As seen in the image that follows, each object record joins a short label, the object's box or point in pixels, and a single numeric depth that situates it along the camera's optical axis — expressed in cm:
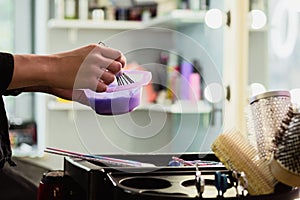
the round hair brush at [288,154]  111
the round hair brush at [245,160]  115
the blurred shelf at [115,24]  363
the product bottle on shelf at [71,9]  391
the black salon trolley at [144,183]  113
